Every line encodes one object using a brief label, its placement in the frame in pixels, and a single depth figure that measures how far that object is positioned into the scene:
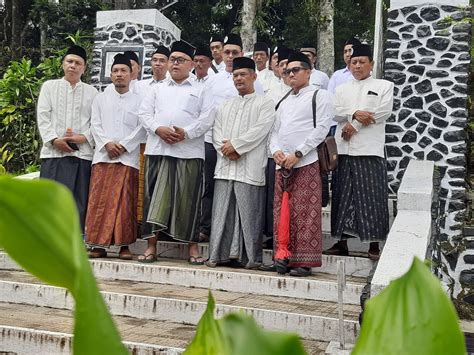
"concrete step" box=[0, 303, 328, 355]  4.25
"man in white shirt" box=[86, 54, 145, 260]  6.16
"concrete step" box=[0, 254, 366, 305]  5.24
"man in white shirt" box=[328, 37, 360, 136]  7.20
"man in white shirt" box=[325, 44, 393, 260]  6.01
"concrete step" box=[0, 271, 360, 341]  4.59
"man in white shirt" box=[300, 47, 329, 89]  7.80
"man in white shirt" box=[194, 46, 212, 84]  7.06
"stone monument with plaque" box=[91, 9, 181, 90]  9.72
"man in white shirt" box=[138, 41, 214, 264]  6.00
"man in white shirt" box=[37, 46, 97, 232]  6.38
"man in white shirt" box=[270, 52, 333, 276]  5.61
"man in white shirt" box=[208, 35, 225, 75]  8.03
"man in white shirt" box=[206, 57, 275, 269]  5.87
